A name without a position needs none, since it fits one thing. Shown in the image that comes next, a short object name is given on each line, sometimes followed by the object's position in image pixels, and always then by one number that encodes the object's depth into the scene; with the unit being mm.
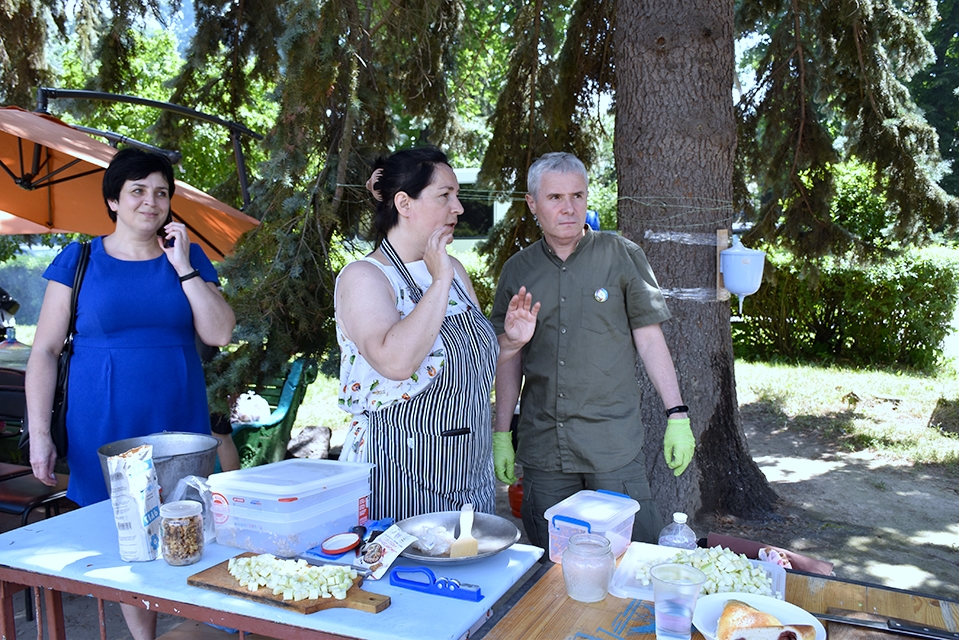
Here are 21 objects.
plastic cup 1447
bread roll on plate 1361
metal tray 1756
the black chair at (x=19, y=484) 3404
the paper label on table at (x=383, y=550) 1698
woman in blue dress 2547
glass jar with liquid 1620
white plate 1424
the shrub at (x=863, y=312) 9023
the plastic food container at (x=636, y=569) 1646
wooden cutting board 1536
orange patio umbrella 3941
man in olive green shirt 2580
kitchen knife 1437
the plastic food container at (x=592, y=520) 1808
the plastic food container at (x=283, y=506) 1799
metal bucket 1917
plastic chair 4605
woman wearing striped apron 2100
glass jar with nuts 1747
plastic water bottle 1953
